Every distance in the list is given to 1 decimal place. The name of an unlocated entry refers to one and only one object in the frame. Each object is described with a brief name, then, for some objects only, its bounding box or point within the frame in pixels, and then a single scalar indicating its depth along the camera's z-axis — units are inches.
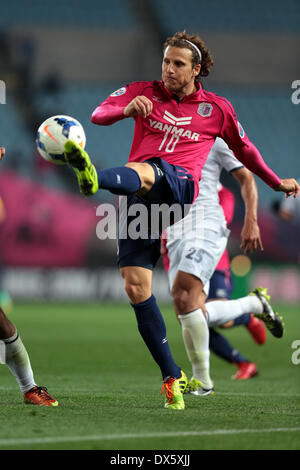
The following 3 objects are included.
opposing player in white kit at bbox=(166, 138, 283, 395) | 385.7
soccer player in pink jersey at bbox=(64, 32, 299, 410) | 314.0
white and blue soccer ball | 296.0
